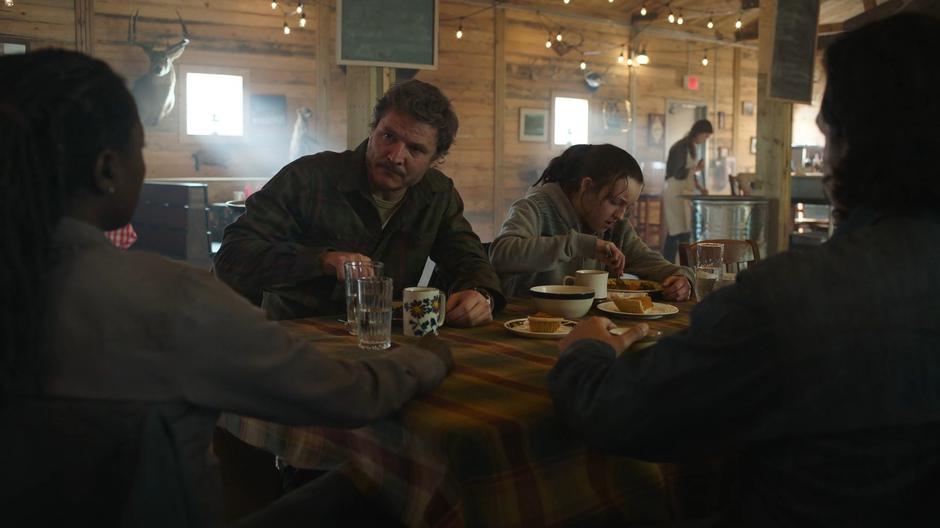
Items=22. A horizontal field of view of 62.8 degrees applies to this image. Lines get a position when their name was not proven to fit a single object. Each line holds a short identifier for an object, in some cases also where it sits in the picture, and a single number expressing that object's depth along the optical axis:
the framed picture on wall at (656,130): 11.10
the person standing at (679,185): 8.82
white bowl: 2.02
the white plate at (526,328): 1.82
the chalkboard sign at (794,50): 5.20
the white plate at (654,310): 2.11
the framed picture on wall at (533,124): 9.85
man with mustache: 2.30
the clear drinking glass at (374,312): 1.64
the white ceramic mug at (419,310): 1.79
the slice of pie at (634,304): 2.11
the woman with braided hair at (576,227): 2.70
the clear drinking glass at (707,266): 2.29
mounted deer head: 7.25
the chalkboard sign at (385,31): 3.40
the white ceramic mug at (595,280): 2.28
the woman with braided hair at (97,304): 0.89
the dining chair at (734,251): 3.42
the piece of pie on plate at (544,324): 1.86
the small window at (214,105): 7.83
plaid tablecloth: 1.14
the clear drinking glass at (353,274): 1.85
